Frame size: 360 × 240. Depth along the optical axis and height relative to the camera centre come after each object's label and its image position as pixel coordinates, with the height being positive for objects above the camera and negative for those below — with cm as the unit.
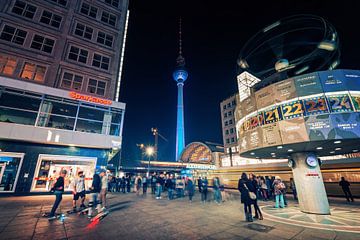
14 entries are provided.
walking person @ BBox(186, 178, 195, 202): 1424 -166
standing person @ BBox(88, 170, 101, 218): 941 -96
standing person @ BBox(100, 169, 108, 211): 915 -109
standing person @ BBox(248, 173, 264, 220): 767 -151
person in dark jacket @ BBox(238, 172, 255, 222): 771 -105
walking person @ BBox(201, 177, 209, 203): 1395 -169
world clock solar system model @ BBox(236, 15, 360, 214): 809 +287
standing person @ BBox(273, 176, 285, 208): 1075 -126
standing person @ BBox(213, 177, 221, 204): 1358 -177
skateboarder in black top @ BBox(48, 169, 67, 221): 745 -91
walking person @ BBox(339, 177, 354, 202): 1419 -141
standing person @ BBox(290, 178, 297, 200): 1545 -181
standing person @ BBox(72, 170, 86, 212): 923 -89
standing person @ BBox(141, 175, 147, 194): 1888 -158
